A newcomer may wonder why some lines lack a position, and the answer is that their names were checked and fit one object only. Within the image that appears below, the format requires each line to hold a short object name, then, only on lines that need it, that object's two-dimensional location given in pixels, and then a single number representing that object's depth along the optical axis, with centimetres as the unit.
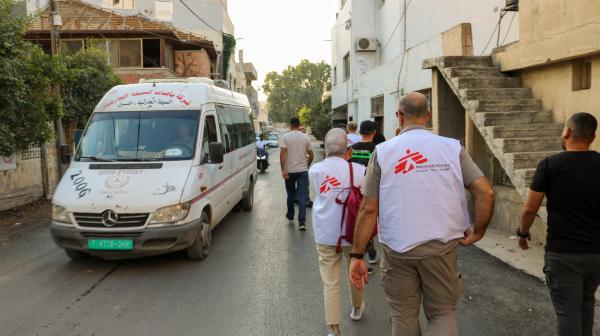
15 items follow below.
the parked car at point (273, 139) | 4277
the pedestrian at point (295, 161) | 830
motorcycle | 1897
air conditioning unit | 2314
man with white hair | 389
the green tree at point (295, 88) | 8694
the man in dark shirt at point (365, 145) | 641
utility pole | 1229
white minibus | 568
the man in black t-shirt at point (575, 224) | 304
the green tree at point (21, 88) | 854
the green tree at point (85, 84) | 1373
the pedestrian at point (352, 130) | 881
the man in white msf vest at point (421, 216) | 274
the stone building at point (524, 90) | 627
